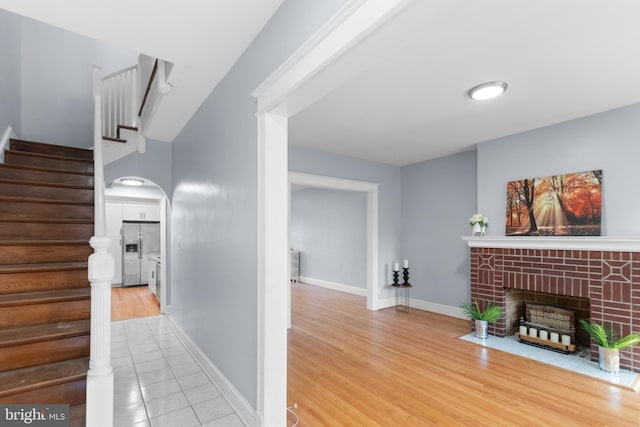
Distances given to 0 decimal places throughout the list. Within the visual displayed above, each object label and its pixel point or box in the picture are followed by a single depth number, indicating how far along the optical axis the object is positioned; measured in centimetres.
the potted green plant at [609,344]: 276
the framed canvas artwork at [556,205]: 310
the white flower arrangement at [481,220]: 394
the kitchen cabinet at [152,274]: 591
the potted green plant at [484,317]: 369
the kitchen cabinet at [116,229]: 719
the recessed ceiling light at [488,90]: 249
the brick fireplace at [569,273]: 281
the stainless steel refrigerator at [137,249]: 730
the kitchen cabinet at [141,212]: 741
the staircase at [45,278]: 179
